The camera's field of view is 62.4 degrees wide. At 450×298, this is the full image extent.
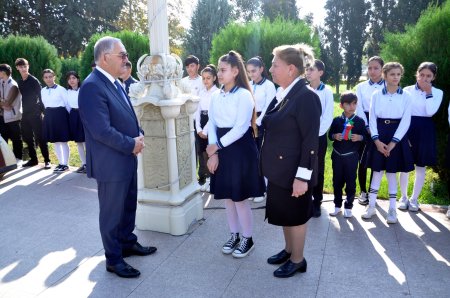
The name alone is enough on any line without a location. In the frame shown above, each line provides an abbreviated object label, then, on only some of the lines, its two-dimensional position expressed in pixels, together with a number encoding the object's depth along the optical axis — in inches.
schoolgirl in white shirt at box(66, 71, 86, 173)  268.7
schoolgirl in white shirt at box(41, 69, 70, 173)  267.1
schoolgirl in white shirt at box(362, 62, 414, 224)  161.5
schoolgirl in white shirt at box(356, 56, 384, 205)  183.8
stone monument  153.9
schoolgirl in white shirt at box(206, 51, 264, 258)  132.8
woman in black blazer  109.7
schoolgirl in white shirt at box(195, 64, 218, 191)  215.0
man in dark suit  113.7
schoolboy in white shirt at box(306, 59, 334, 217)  177.5
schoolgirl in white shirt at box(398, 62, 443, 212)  171.6
